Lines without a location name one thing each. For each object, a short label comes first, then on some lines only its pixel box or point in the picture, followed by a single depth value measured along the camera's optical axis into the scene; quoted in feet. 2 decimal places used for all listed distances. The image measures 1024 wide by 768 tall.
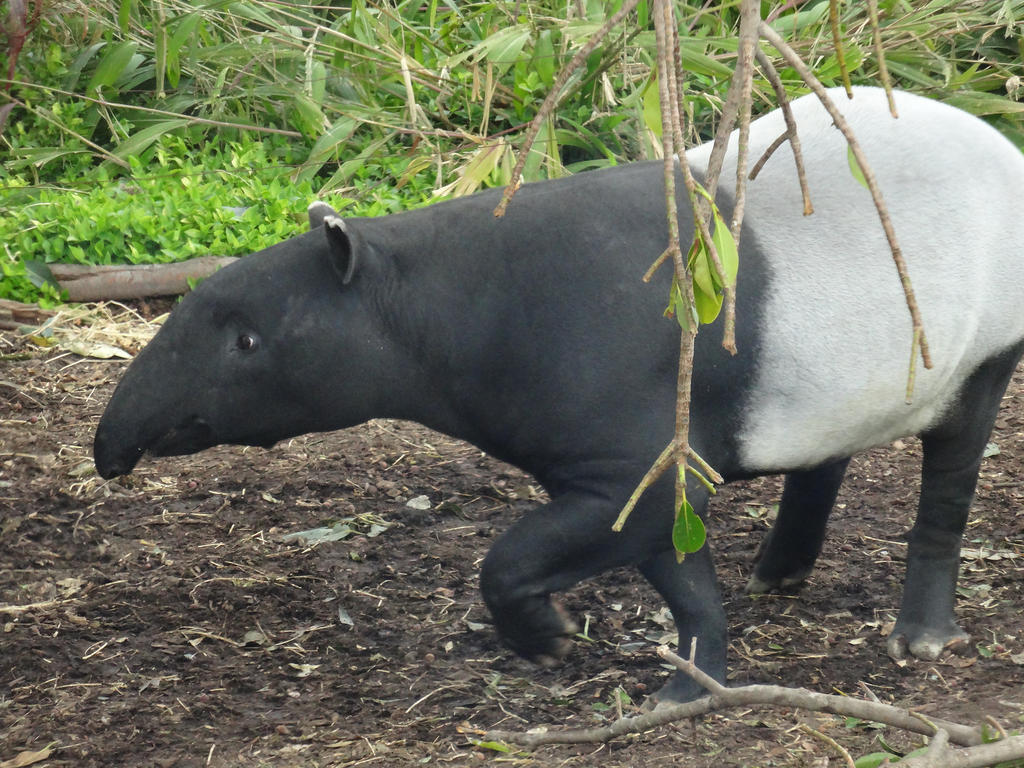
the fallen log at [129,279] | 39.40
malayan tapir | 19.22
